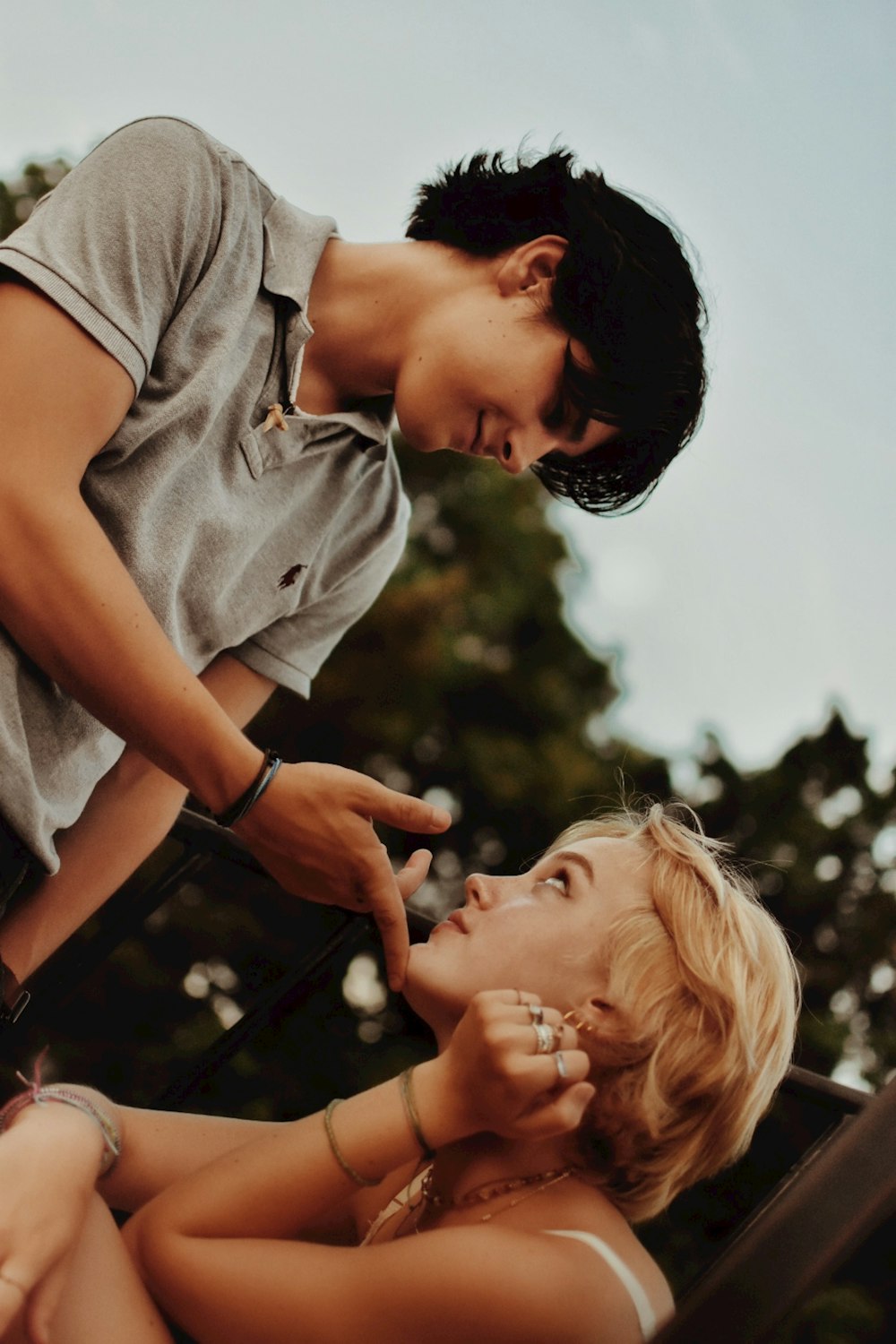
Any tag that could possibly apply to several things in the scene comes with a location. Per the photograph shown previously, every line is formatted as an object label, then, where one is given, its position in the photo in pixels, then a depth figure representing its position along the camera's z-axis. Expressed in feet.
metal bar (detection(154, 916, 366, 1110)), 5.39
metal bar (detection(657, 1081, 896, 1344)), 2.36
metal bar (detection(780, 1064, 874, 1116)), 5.02
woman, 3.72
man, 4.29
